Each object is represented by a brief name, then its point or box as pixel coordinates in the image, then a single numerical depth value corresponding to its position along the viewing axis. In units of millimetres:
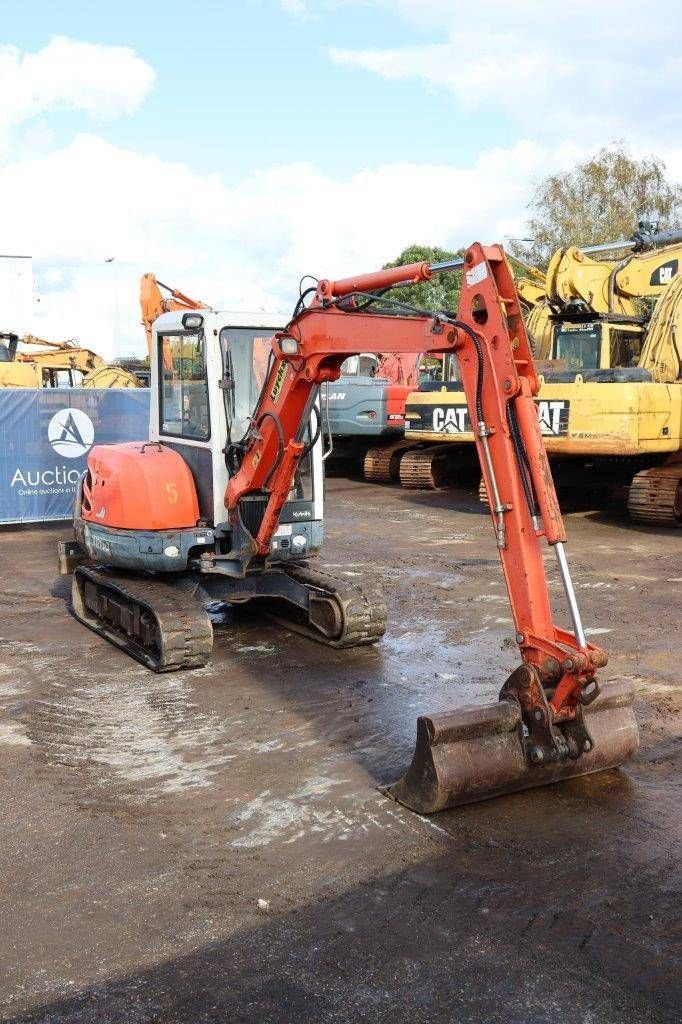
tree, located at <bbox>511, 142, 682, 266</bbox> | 35375
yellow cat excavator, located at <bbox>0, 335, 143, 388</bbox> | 21266
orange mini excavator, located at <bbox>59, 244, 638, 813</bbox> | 4406
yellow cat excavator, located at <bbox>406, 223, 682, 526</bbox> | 11414
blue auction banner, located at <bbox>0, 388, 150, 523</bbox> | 12367
